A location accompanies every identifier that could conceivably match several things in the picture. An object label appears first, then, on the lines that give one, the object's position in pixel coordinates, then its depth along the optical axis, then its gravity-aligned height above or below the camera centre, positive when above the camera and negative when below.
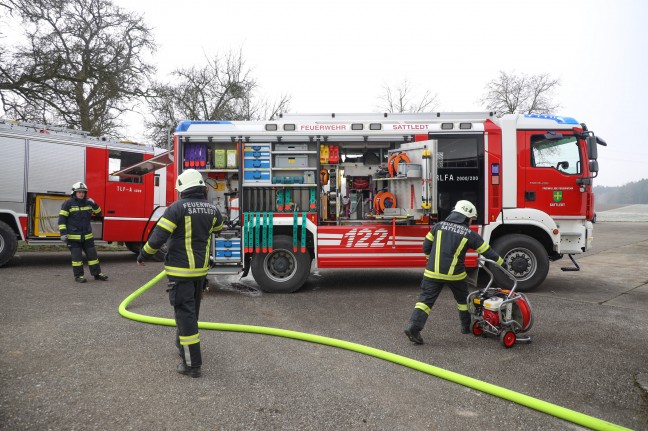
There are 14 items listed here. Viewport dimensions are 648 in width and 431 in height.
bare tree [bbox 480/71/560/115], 23.77 +7.13
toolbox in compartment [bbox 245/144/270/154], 7.24 +1.26
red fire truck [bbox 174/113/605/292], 7.14 +0.55
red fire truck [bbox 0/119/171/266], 9.24 +0.97
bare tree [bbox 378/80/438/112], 23.89 +6.46
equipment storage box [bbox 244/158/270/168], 7.25 +1.01
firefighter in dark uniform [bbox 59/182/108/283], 7.85 -0.13
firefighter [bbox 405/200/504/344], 4.55 -0.40
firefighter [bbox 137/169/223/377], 3.73 -0.28
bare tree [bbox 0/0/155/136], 13.34 +5.22
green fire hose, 2.94 -1.26
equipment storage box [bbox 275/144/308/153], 7.31 +1.29
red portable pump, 4.57 -0.99
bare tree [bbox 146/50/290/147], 19.45 +5.86
